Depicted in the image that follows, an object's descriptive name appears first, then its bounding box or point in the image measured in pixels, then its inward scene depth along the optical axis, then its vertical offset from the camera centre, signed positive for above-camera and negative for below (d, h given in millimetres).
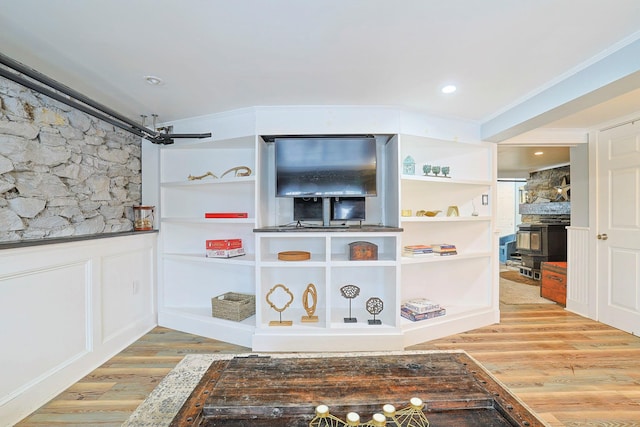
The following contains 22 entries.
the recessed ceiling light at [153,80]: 2094 +1024
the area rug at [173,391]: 1717 -1248
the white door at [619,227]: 2951 -134
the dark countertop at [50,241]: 1772 -189
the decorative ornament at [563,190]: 5307 +475
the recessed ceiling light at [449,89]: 2260 +1036
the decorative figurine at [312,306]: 2754 -899
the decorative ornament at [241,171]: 2936 +478
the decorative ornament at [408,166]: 2801 +490
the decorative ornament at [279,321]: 2689 -1043
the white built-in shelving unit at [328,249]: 2656 -381
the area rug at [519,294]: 4043 -1240
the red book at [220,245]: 2971 -322
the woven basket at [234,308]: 2846 -964
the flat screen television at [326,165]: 2770 +491
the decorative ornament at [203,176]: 3014 +424
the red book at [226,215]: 2918 -5
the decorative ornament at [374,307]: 2729 -903
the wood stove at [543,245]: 5355 -590
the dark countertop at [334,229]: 2580 -136
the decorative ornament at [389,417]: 1050 -785
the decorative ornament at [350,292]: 2741 -759
